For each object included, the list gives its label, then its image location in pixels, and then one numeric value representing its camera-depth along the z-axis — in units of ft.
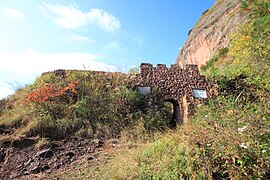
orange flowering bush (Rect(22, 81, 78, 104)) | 16.12
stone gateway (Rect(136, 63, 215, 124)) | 18.62
